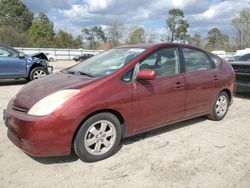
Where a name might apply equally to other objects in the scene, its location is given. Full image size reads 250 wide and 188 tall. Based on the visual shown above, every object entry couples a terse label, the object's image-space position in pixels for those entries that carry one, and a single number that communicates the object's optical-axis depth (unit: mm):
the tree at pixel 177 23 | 43908
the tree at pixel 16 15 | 45403
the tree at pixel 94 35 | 50486
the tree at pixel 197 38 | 44344
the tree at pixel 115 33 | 46941
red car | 2545
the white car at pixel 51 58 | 29194
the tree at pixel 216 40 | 48837
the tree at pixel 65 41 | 45318
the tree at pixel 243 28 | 42349
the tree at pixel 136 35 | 44677
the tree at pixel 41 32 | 41324
